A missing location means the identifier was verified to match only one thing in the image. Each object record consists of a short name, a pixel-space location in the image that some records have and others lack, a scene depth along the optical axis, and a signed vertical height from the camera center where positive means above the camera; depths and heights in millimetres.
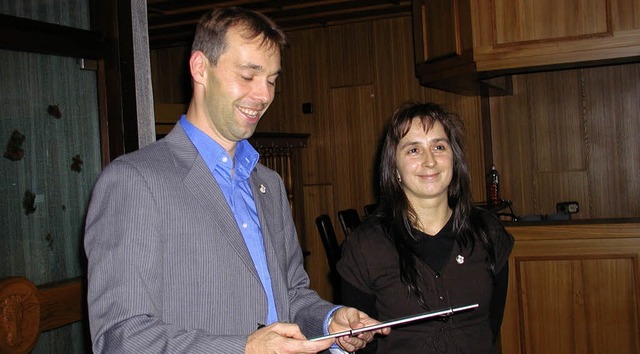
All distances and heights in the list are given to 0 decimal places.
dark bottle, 5647 -279
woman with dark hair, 1781 -260
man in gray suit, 1140 -121
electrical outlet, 4898 -435
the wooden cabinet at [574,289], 3098 -692
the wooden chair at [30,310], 2148 -465
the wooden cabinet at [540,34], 3611 +743
